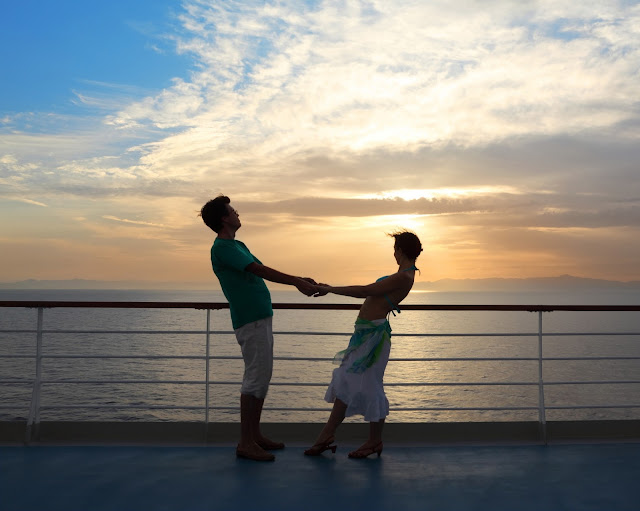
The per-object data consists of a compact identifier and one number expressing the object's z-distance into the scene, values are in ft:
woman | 10.04
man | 9.77
